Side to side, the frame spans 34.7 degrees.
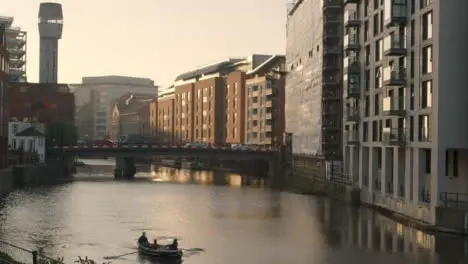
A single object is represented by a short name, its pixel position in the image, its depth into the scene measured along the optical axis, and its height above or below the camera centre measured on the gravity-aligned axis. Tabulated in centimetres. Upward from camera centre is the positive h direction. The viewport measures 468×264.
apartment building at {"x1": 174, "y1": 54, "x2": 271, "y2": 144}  18025 +1078
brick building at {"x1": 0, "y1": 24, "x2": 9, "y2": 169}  9669 +556
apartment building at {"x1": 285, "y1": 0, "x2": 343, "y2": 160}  10288 +984
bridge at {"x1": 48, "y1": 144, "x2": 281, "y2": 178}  13250 -105
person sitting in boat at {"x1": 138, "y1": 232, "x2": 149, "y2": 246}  4805 -617
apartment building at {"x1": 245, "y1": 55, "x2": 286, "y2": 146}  15612 +964
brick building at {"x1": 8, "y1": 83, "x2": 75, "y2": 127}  17088 +995
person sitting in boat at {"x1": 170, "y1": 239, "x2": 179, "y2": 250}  4616 -611
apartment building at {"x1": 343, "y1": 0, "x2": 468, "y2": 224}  5703 +421
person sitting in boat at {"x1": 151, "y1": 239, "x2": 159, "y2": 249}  4697 -625
